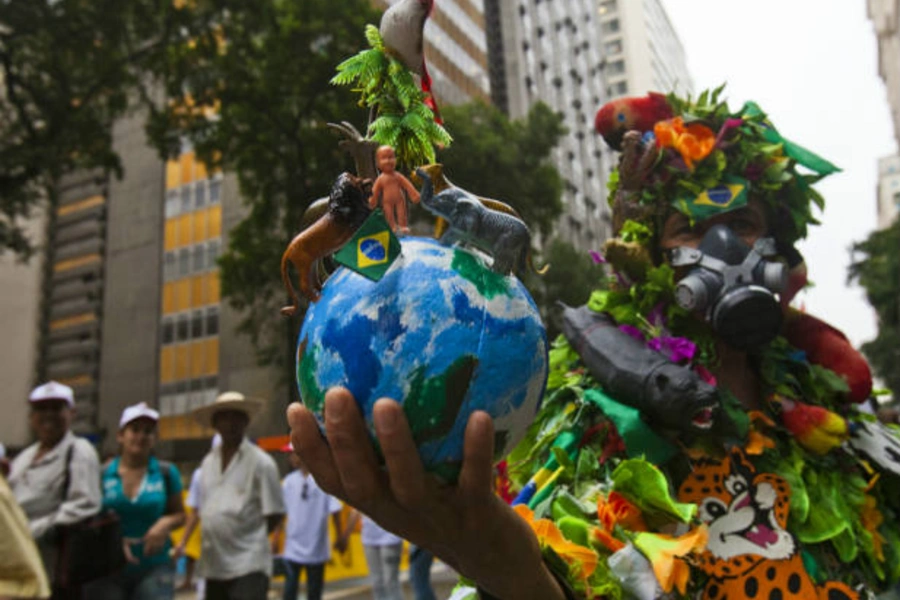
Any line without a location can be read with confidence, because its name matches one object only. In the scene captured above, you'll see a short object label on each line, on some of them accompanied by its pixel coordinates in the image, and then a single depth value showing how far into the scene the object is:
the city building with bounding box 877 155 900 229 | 71.94
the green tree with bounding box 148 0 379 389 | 11.19
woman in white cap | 4.37
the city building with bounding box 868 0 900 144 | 56.50
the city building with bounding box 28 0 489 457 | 23.00
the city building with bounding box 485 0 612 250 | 37.41
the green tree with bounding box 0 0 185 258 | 10.32
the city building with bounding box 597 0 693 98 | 63.72
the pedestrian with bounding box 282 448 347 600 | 5.99
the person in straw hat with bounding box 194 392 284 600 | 4.70
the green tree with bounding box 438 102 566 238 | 13.23
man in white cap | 4.10
